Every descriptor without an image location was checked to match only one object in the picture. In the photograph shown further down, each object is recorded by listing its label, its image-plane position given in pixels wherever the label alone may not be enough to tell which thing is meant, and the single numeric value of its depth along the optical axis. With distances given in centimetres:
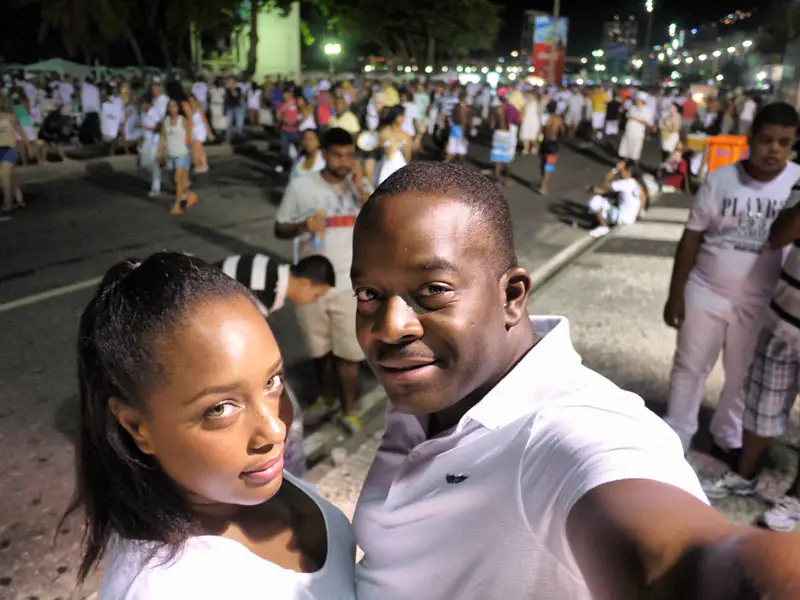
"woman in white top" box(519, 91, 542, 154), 2016
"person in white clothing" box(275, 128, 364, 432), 446
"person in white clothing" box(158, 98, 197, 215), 1055
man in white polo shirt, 100
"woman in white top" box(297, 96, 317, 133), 1512
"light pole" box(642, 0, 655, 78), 5522
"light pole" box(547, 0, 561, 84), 3826
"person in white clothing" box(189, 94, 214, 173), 1312
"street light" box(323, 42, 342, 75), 4997
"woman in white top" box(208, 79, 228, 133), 1986
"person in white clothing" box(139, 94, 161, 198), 1191
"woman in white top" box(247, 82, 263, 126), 2298
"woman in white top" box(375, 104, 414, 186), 701
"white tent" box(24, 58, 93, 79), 2312
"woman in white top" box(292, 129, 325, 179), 684
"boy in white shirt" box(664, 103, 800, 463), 351
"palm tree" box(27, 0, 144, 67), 3054
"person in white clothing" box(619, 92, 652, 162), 1491
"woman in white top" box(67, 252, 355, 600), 122
